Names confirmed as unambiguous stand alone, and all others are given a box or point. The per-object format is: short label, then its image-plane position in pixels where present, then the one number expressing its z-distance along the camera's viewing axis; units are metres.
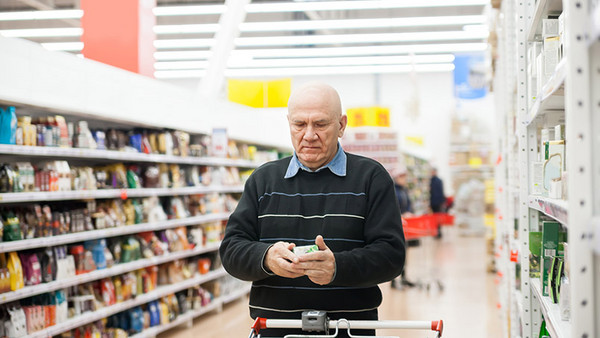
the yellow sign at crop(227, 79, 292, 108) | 10.37
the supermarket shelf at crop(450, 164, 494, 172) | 19.70
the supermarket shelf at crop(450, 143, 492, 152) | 19.91
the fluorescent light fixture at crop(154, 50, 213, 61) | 13.42
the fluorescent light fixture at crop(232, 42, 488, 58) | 13.54
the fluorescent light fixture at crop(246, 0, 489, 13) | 10.21
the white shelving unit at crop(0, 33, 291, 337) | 4.31
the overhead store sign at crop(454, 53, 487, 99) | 13.27
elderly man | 2.25
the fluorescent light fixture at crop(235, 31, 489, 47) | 12.34
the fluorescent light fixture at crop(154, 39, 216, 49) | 12.27
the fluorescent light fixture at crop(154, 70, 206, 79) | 16.45
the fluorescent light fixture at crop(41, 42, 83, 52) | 13.18
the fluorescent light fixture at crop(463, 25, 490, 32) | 12.33
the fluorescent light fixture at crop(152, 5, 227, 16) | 9.98
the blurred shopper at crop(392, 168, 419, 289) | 9.37
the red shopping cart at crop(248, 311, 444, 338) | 2.14
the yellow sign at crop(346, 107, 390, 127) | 12.59
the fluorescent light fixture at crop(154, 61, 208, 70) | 15.09
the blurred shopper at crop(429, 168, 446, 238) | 16.12
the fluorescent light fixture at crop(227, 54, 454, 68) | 14.92
